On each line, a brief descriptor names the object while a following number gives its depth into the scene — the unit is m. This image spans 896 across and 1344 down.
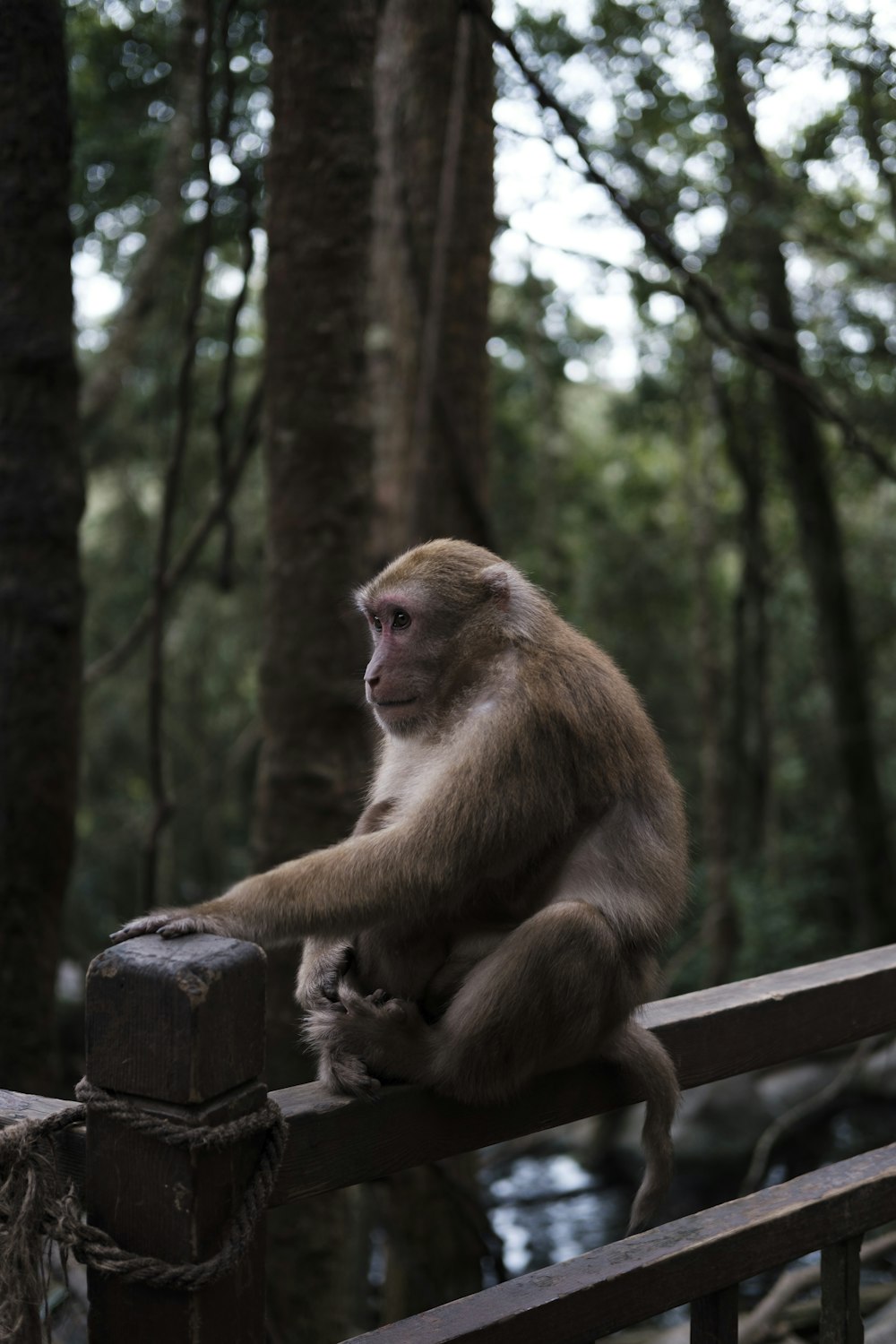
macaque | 1.88
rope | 1.30
